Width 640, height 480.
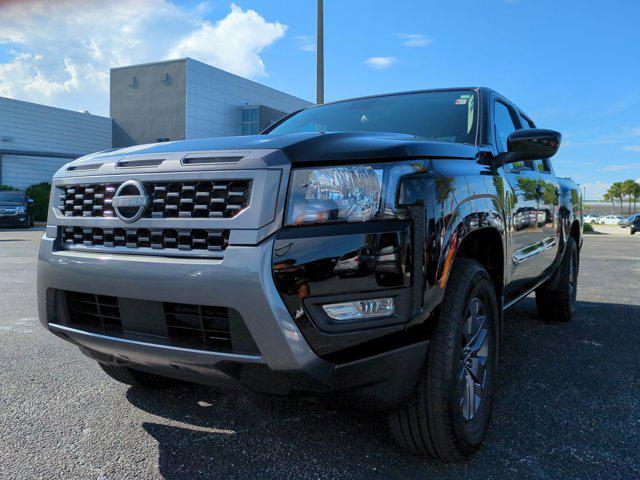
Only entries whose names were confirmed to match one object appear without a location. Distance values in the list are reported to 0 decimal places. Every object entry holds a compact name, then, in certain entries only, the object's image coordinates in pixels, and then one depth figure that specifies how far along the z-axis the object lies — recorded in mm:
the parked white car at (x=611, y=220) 74825
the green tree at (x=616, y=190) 107219
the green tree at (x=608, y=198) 111625
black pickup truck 1808
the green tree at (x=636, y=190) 104250
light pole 10916
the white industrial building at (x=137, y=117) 31781
